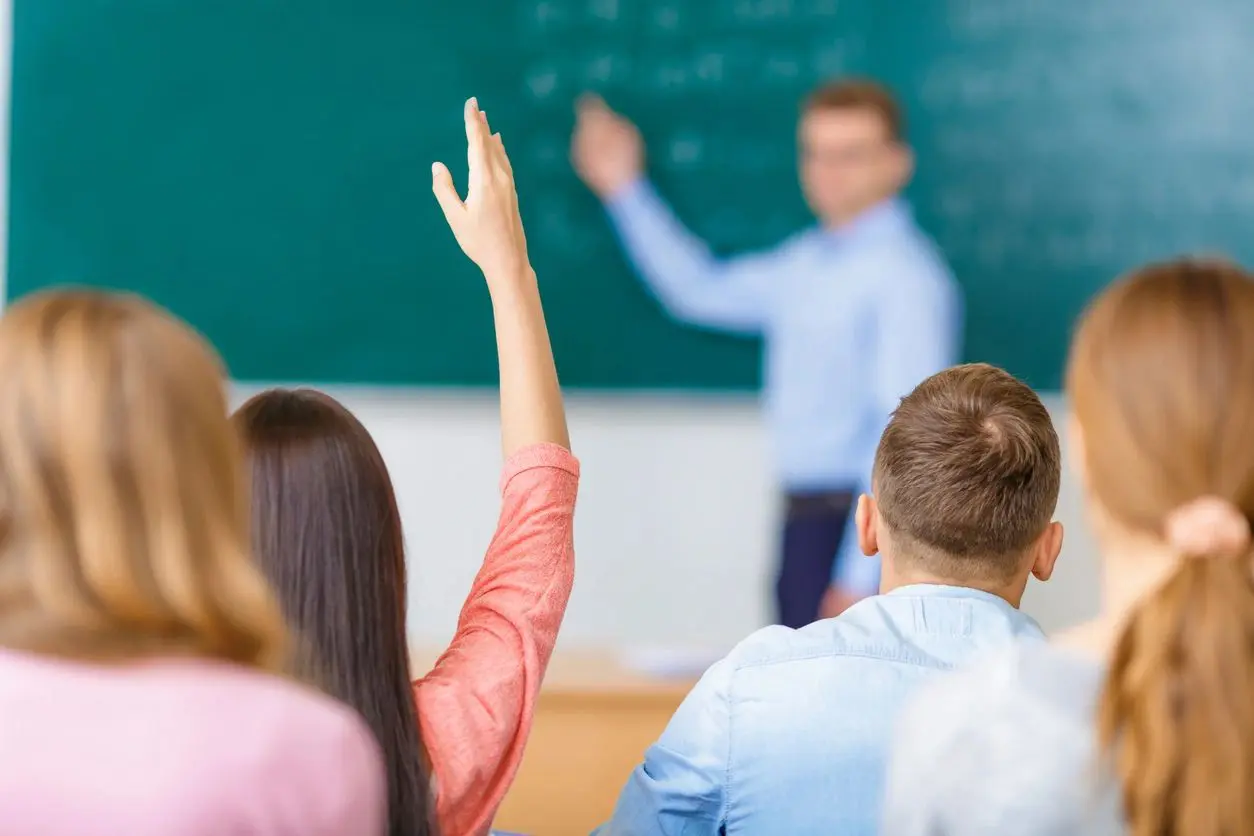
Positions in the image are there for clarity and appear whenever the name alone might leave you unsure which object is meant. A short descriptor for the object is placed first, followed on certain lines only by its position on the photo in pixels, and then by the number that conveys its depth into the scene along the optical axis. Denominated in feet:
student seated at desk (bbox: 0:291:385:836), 9.01
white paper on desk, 14.63
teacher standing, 16.81
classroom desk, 13.77
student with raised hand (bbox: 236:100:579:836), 9.89
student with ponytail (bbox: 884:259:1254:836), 9.23
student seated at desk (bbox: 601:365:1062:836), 10.41
